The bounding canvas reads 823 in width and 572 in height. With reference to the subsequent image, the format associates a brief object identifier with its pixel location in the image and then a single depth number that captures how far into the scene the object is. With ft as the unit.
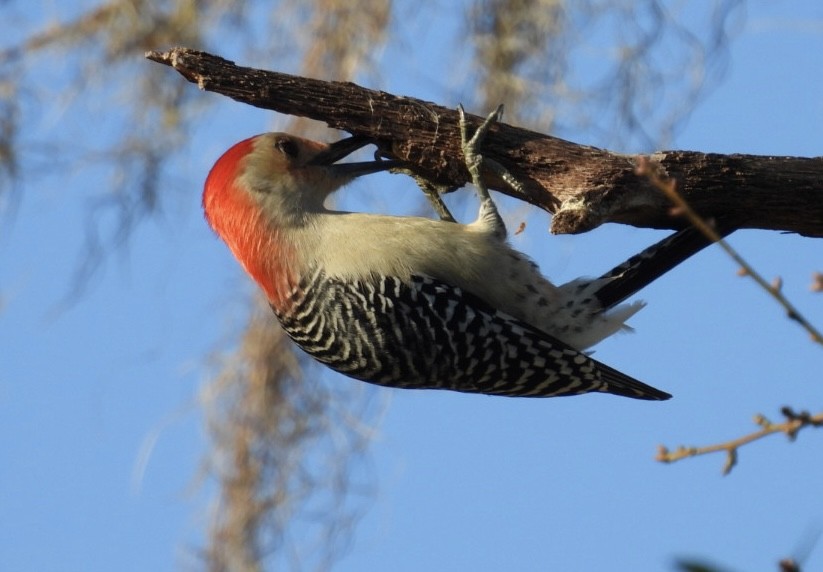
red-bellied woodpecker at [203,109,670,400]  31.71
